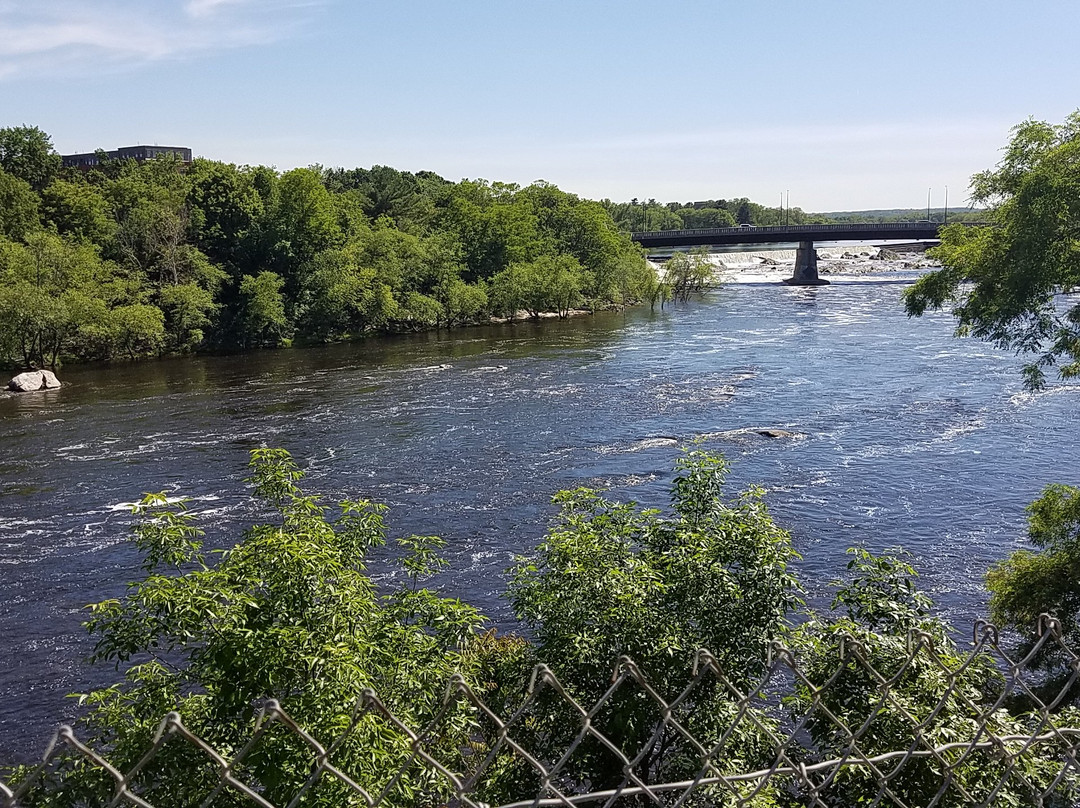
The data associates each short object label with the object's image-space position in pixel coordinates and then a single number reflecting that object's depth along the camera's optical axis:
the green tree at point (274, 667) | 6.81
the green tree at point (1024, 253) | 14.08
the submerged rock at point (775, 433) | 27.70
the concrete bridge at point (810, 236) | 82.44
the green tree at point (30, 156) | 66.00
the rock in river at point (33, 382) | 36.72
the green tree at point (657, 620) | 8.19
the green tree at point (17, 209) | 51.38
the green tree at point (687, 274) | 71.00
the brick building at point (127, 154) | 102.83
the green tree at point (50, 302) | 40.78
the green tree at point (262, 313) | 49.66
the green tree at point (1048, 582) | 12.85
